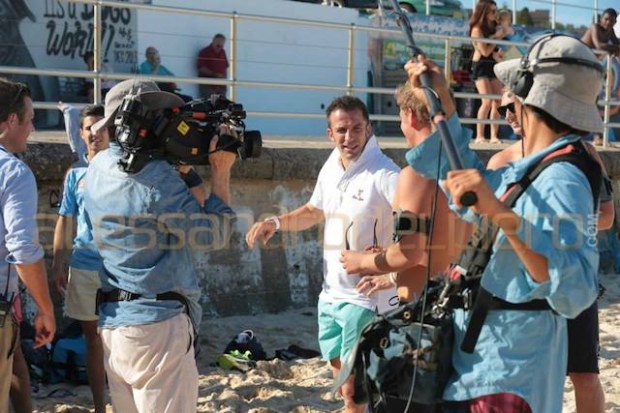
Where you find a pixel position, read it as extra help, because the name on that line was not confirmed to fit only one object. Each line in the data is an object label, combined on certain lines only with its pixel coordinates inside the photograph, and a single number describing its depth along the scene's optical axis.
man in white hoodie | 9.02
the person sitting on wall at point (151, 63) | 22.03
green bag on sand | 12.39
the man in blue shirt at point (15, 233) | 7.75
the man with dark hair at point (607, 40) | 23.39
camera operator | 7.41
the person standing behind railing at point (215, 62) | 23.54
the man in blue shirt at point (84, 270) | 10.48
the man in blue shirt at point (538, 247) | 4.81
